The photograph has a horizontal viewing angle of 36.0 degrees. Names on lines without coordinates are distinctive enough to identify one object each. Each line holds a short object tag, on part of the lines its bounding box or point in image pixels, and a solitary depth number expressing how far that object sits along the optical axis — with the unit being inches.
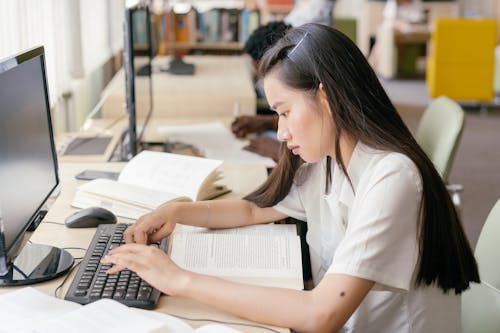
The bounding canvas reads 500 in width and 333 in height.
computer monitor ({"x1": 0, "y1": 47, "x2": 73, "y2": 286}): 52.9
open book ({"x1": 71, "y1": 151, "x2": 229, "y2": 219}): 75.5
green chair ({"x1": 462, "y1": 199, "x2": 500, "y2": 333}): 69.6
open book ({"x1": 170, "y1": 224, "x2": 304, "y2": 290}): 58.7
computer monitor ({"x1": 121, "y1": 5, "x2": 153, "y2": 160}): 93.1
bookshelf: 221.9
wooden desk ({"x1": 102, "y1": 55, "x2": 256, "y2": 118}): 132.6
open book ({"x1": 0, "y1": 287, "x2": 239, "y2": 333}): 46.9
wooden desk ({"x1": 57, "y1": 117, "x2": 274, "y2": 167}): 102.5
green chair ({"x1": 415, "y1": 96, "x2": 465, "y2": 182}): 91.0
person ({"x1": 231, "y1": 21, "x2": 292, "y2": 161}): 109.1
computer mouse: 70.5
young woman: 51.9
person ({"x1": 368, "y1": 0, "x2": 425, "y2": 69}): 350.0
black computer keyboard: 53.2
